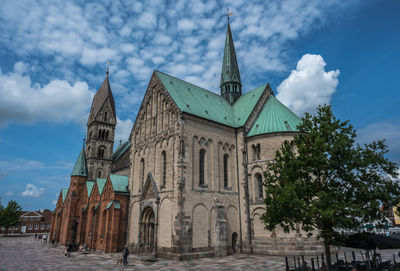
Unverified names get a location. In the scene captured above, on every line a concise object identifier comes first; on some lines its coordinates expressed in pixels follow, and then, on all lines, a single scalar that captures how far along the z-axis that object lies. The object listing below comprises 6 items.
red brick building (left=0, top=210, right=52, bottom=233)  101.35
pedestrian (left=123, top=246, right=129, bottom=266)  21.79
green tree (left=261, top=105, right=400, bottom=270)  14.82
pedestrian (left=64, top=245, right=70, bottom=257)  29.40
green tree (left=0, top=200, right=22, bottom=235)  67.88
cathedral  26.34
